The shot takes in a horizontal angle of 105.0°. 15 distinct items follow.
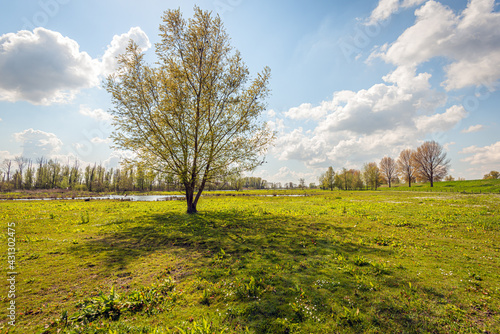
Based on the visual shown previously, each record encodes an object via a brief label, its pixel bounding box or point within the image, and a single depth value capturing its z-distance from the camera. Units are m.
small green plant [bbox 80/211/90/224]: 15.33
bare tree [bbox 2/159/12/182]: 106.84
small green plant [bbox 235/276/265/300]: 5.52
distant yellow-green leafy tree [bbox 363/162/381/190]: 95.25
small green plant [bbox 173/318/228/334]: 3.95
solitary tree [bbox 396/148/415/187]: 84.36
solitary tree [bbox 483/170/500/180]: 74.56
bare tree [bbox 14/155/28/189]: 100.05
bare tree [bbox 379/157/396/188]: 98.56
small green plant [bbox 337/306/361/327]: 4.45
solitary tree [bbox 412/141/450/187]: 71.19
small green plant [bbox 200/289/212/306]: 5.24
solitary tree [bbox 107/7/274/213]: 17.92
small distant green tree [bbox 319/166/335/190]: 101.44
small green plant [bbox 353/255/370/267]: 7.59
